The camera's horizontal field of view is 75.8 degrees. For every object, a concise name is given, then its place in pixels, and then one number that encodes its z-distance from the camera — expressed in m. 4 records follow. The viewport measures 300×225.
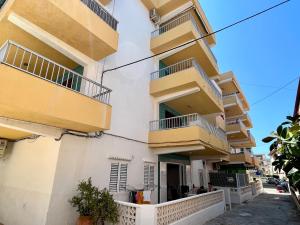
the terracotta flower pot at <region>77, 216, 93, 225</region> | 6.09
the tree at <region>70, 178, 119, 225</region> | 6.22
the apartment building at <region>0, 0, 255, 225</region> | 6.16
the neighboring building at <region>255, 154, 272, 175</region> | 107.15
